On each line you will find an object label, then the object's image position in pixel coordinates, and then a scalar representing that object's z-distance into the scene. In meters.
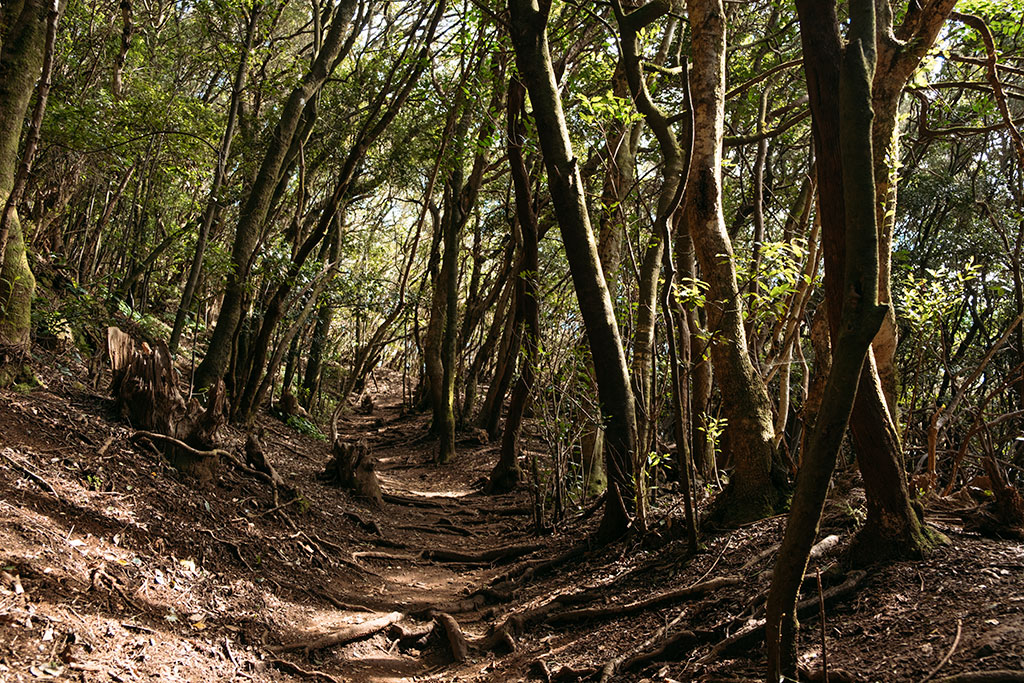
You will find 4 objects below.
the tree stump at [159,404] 6.13
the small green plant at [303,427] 13.27
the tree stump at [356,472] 8.84
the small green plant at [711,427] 5.58
